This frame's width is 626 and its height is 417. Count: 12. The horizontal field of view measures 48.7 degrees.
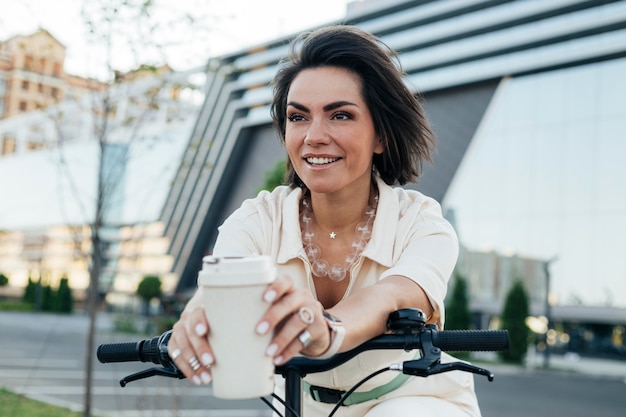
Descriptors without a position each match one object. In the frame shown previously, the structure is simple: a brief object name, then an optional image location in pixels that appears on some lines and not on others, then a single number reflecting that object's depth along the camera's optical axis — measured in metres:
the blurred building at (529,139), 26.52
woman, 1.62
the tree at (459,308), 24.36
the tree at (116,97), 6.53
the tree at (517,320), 23.56
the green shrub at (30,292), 47.50
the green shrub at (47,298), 46.03
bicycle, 1.36
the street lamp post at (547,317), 23.37
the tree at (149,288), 36.19
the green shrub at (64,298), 45.34
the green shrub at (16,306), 46.03
